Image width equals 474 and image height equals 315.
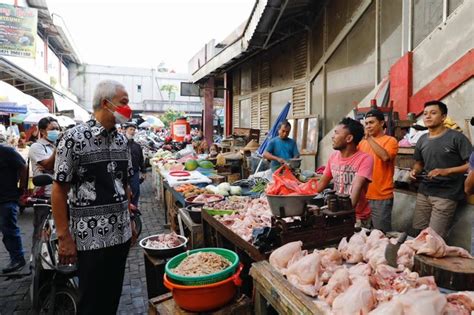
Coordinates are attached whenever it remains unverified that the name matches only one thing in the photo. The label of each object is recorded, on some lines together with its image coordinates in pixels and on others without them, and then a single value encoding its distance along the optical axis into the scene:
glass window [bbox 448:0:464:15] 4.71
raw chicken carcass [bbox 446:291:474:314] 1.54
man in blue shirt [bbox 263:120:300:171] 6.05
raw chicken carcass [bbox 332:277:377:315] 1.56
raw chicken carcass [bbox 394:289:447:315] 1.43
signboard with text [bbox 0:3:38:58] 14.27
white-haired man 2.42
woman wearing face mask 4.93
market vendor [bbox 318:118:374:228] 3.12
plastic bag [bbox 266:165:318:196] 2.54
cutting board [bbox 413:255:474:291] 1.75
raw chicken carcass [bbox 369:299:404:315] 1.45
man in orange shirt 3.86
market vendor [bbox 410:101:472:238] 3.61
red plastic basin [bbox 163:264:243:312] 2.24
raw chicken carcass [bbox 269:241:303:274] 2.17
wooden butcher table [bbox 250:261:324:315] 1.75
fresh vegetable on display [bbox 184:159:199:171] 8.07
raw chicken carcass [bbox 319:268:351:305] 1.75
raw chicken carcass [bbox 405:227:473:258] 1.92
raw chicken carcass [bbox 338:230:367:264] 2.21
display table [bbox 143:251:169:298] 3.41
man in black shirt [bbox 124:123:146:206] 6.95
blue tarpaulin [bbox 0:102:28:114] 10.01
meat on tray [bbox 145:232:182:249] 3.62
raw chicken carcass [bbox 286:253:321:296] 1.87
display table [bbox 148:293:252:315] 2.34
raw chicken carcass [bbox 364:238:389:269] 2.05
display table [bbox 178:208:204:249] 4.13
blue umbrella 7.69
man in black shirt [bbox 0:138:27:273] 4.46
